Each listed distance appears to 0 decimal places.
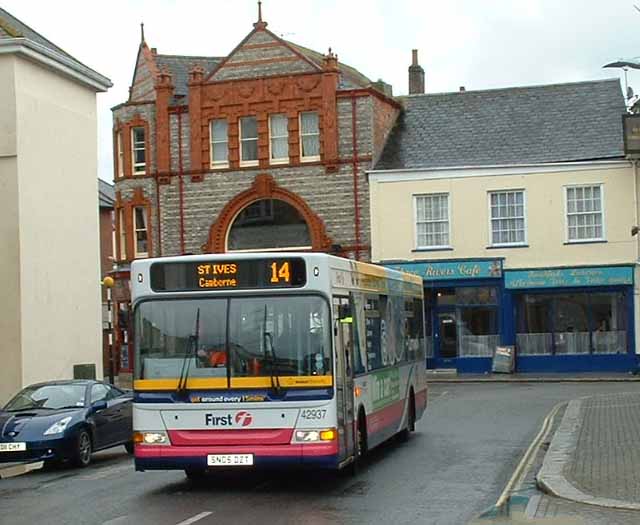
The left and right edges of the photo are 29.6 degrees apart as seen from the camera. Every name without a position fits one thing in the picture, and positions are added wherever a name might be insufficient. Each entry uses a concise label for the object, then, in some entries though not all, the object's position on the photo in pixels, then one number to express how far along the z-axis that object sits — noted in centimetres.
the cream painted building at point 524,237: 4338
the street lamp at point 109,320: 4582
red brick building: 4622
